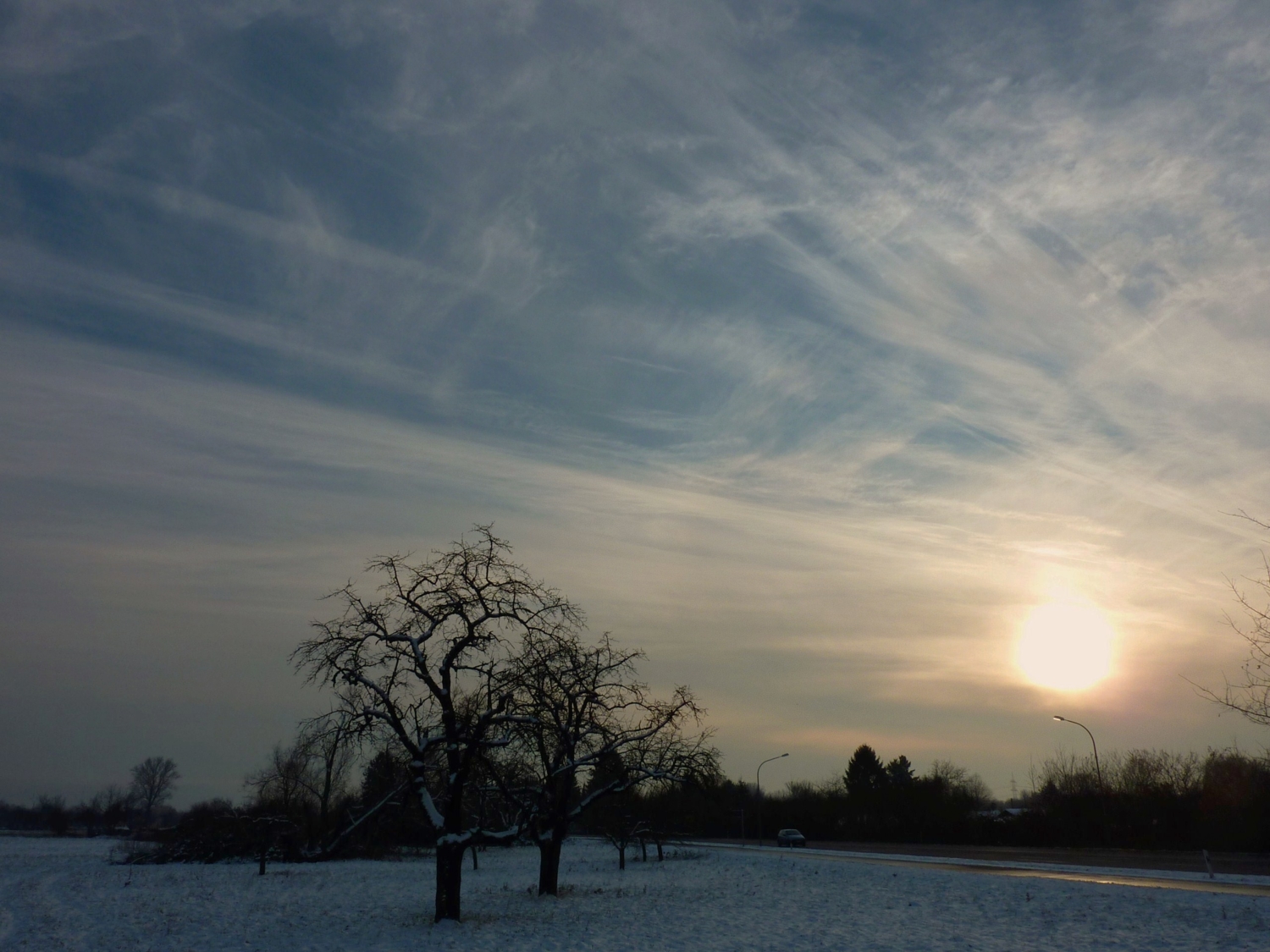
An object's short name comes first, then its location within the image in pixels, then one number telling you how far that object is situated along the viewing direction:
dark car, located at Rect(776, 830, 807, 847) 82.50
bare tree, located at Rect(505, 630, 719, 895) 31.78
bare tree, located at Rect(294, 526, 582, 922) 25.81
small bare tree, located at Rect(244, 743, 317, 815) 75.88
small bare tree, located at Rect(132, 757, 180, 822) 191.00
